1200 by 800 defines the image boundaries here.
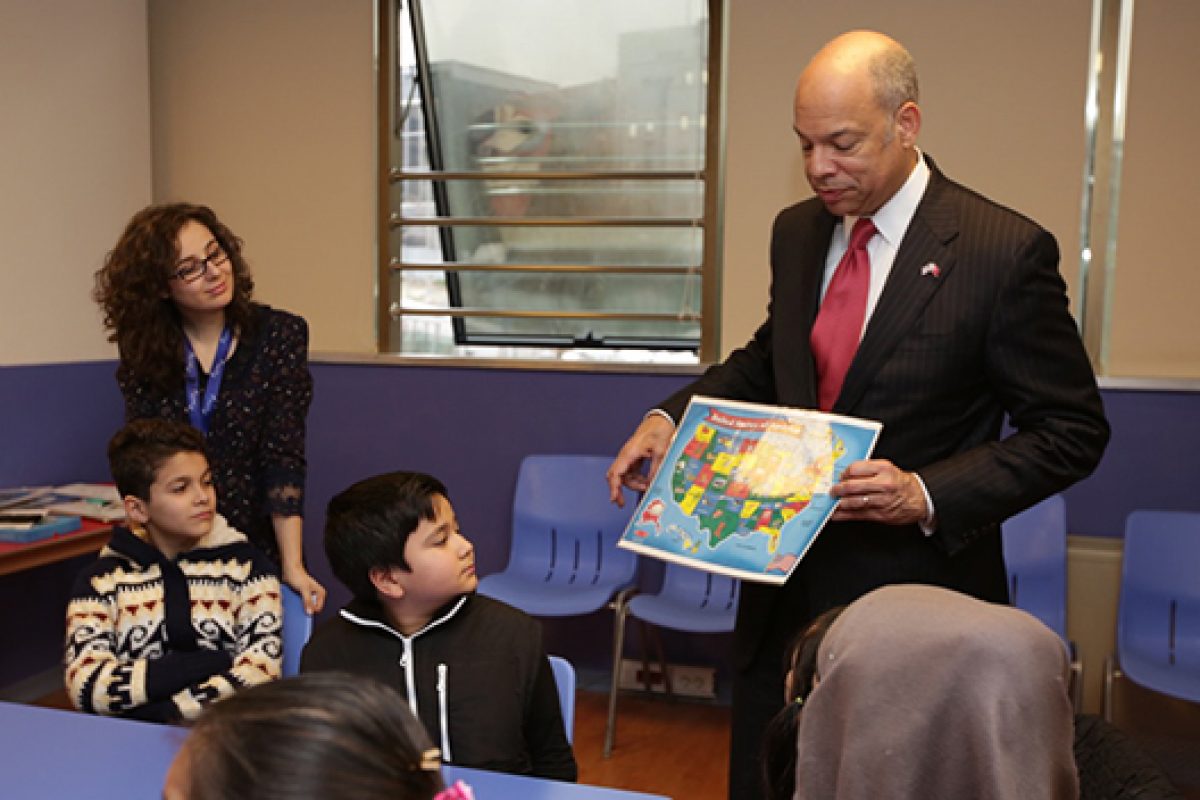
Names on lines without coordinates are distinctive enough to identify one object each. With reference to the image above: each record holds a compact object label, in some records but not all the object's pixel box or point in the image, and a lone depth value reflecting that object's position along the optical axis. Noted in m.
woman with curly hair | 2.58
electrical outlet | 4.23
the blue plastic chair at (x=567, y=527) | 4.11
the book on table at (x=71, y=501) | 3.79
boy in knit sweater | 2.16
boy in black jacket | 1.95
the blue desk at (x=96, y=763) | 1.60
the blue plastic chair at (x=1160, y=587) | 3.43
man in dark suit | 1.86
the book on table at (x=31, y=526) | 3.50
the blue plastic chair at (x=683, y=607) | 3.68
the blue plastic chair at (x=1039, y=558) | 3.57
